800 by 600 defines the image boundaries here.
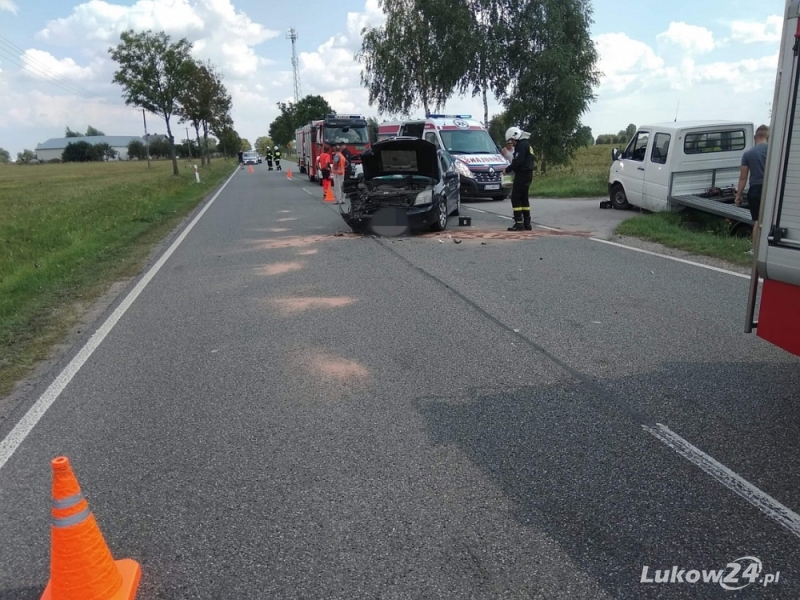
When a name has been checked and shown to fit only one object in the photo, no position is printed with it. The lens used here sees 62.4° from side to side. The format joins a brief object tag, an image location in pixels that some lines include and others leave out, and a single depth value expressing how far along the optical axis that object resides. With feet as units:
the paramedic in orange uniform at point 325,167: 76.64
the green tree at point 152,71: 122.21
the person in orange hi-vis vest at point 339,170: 65.98
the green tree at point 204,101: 139.44
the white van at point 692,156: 44.73
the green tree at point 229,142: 255.21
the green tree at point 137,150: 458.50
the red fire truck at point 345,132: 99.14
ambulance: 67.77
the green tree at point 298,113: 330.34
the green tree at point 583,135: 112.37
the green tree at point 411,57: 111.55
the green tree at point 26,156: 446.93
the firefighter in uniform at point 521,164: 41.11
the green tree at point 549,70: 105.91
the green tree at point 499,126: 113.29
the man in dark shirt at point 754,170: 32.01
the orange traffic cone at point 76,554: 8.50
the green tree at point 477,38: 107.86
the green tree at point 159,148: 437.21
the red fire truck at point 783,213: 12.10
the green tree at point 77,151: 417.90
